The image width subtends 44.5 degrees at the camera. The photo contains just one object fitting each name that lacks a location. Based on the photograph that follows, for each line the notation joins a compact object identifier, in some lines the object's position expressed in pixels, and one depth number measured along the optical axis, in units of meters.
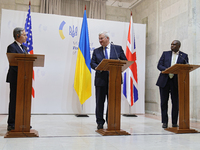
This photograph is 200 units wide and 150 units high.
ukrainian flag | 6.03
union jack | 6.43
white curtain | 7.98
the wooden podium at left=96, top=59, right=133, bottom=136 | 3.38
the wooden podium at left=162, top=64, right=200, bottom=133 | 3.76
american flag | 5.70
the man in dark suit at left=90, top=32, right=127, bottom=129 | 3.76
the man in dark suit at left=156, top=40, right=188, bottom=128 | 4.12
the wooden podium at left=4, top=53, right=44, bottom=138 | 3.07
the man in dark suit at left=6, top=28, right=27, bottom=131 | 3.38
